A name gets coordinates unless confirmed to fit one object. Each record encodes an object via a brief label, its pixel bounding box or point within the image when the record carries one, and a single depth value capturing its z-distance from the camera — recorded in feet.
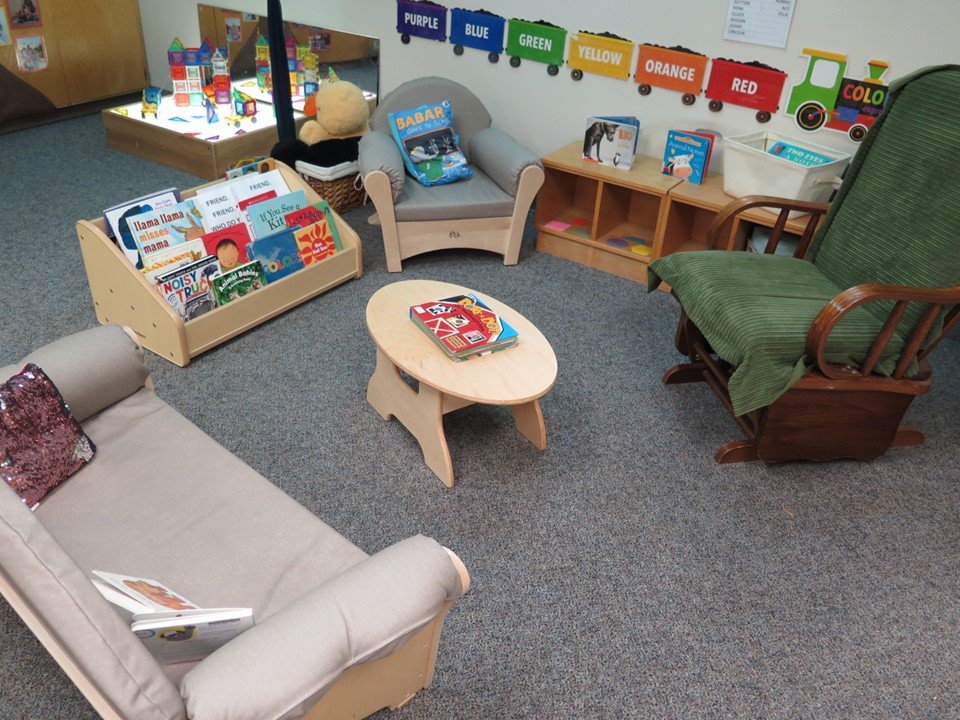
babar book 12.01
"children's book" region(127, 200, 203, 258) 9.23
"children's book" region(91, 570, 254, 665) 4.49
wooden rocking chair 7.76
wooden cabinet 15.39
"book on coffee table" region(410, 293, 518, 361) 7.84
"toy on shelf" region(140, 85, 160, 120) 14.89
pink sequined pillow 5.73
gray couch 3.95
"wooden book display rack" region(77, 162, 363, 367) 9.01
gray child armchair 11.18
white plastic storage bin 10.21
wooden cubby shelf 11.35
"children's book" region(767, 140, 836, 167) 10.55
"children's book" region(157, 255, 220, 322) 9.08
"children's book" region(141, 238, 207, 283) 9.14
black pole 12.07
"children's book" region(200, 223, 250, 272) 9.73
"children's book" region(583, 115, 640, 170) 11.64
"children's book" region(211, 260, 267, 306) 9.59
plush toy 12.85
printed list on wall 10.67
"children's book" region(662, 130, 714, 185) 11.28
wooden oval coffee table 7.51
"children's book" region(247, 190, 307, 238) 10.12
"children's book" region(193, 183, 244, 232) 9.77
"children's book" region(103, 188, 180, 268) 9.12
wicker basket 12.68
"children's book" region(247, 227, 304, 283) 10.06
